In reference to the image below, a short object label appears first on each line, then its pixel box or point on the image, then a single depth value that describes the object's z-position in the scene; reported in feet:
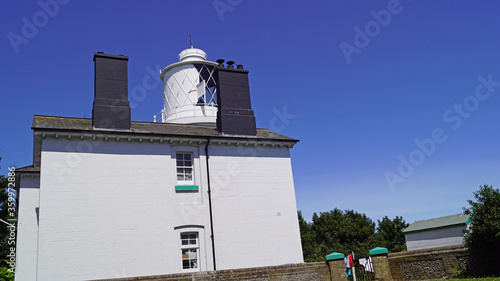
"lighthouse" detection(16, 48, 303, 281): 46.09
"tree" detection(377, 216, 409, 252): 156.97
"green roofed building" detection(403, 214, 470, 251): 91.86
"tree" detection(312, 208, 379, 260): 129.59
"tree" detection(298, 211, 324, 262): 119.95
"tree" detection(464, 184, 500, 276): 45.96
